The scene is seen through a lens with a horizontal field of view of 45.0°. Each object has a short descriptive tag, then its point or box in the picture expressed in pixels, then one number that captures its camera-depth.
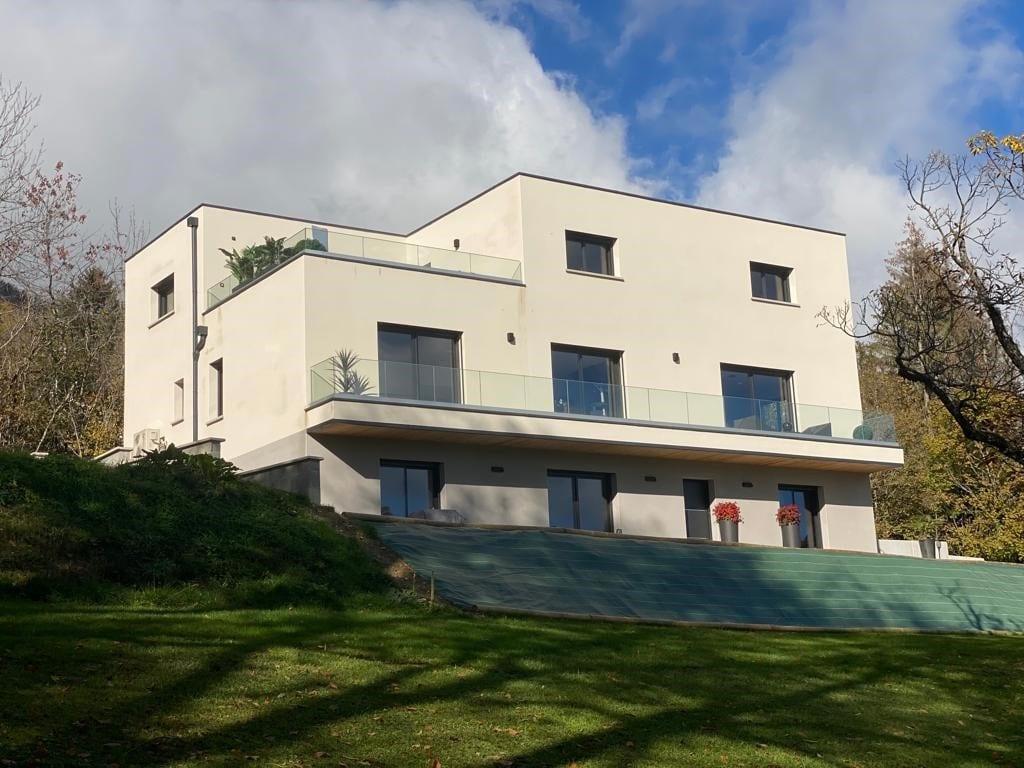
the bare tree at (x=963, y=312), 14.95
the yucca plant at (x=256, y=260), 28.25
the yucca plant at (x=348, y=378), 25.05
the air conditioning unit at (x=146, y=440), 31.63
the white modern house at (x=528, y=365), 26.16
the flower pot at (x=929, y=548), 30.75
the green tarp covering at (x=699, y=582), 18.75
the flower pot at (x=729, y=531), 29.28
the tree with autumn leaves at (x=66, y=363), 34.69
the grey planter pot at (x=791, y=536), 30.64
